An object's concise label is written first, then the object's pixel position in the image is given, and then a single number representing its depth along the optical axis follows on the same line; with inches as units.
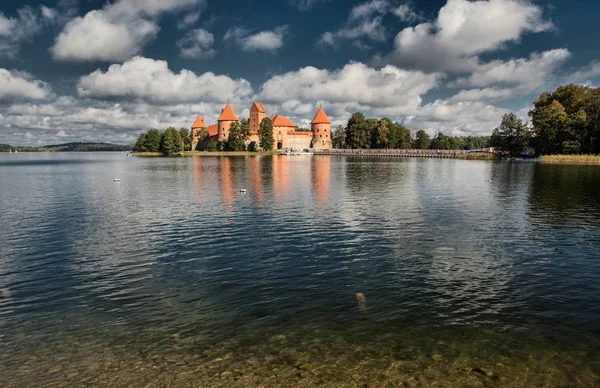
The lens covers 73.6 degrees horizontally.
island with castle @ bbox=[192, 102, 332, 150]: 7736.2
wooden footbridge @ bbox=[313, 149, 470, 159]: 6314.0
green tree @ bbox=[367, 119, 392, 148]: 7071.9
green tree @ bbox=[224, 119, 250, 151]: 6983.3
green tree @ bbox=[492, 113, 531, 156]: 5012.3
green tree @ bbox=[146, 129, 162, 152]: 7755.9
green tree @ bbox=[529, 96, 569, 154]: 4247.3
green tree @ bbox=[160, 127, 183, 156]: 7101.4
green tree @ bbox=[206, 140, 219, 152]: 7628.0
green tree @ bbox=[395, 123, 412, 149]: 7539.4
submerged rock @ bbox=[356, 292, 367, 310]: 552.4
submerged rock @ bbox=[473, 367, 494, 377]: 398.6
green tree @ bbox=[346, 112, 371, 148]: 7313.0
